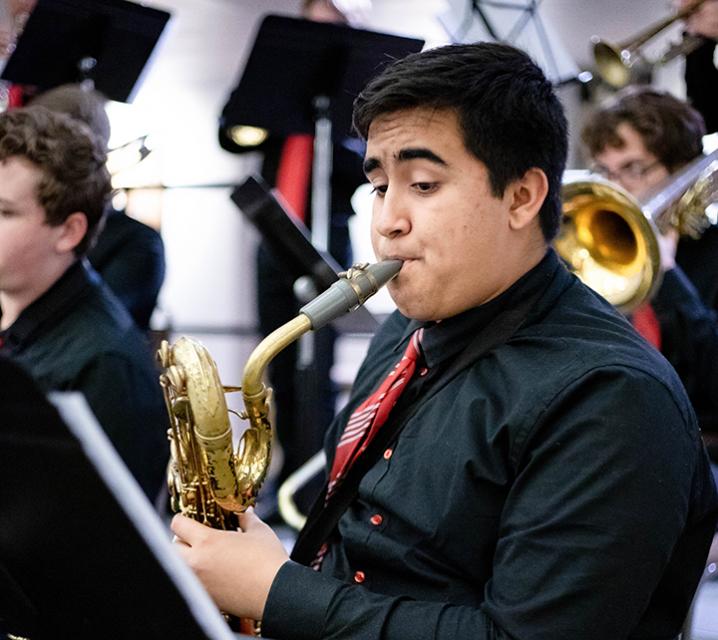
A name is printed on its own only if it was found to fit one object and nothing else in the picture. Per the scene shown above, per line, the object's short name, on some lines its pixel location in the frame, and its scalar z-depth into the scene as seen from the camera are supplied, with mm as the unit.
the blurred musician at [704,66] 3217
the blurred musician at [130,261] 3100
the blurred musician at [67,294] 2100
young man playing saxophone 1300
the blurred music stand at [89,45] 3205
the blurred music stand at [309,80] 3346
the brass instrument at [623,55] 3355
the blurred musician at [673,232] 2578
